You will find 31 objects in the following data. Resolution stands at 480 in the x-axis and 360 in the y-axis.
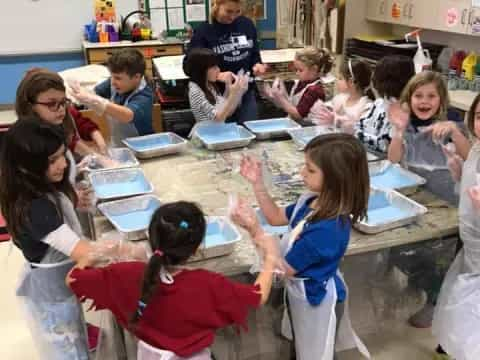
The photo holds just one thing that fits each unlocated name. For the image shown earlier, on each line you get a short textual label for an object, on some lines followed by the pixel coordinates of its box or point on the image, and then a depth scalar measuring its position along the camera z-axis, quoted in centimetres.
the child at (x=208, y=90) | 230
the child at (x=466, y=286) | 145
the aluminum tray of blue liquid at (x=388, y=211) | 147
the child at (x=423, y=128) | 179
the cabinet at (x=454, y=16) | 300
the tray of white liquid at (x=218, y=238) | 133
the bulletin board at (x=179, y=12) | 511
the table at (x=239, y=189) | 142
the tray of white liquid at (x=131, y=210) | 152
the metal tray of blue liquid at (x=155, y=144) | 203
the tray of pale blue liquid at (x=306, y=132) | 218
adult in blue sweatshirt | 254
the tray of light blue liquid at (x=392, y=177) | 173
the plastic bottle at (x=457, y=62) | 327
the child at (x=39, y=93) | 171
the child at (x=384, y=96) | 201
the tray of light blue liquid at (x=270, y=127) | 226
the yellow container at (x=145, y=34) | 489
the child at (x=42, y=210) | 129
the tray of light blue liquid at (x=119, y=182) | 171
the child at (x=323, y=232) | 125
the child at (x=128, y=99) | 216
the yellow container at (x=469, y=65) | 312
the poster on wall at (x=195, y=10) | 520
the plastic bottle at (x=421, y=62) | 276
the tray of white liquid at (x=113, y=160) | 189
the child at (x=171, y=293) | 108
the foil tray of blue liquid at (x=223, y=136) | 212
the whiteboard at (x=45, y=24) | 486
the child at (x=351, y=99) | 221
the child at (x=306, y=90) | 256
